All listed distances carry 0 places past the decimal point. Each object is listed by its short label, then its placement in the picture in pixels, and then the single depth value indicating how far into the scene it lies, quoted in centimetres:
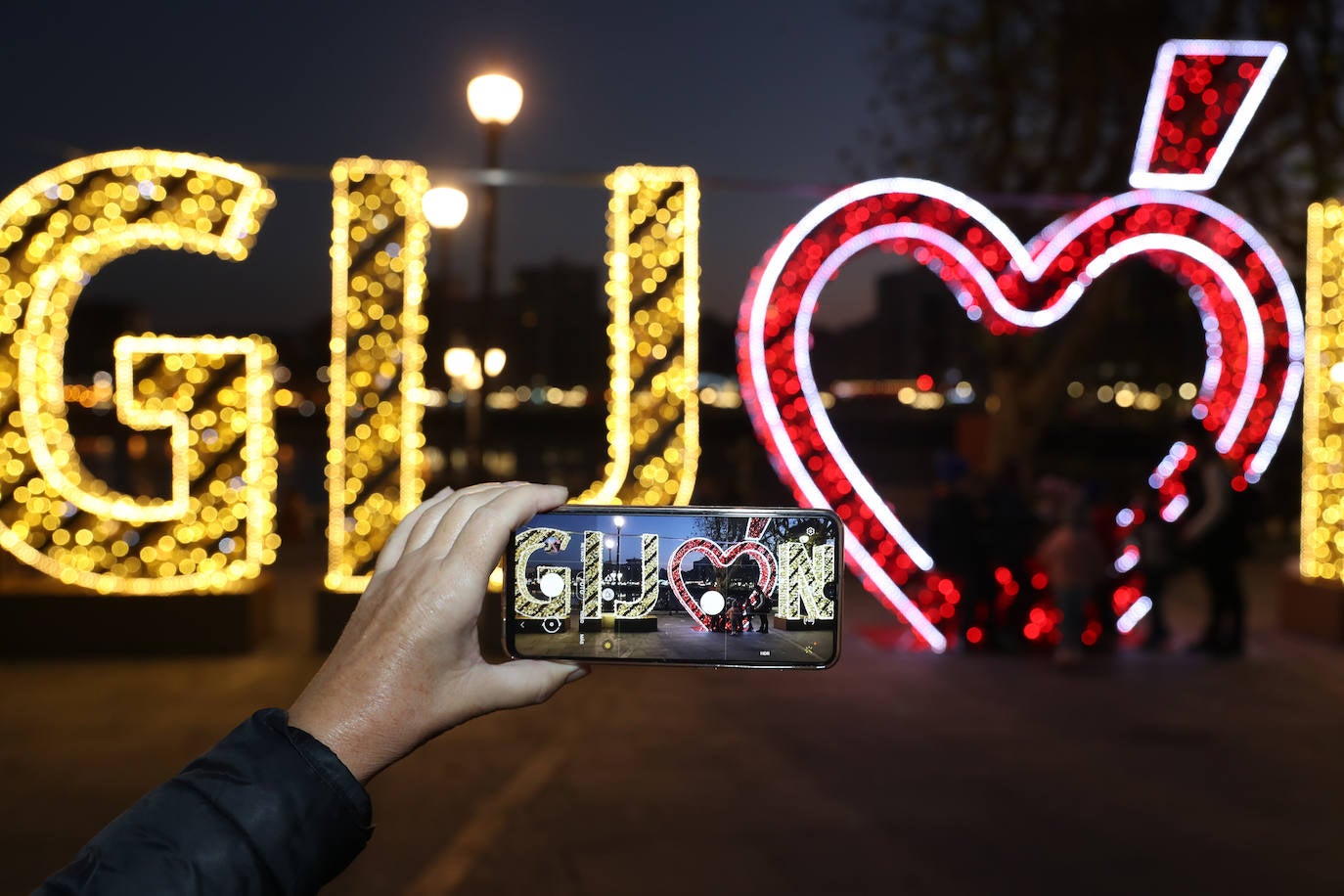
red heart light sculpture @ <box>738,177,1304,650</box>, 766
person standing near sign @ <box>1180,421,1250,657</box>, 837
